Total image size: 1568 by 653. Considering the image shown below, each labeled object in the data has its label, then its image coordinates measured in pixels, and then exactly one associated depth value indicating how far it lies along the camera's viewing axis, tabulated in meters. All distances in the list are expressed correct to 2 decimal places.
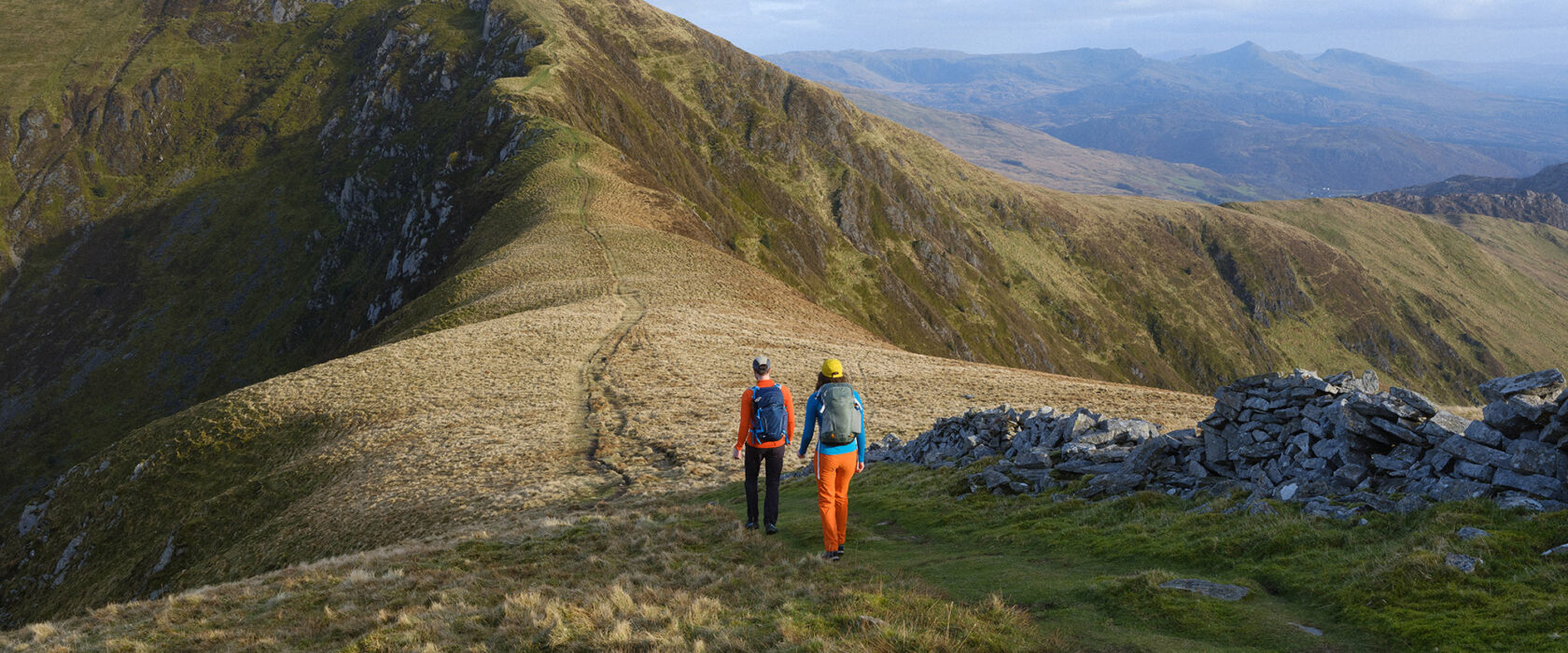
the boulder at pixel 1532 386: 12.01
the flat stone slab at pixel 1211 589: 9.34
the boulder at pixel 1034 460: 17.42
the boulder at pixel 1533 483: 10.34
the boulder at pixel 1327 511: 11.19
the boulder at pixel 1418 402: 12.71
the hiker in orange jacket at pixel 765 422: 13.91
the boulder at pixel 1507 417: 11.35
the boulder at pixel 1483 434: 11.34
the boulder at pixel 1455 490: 10.72
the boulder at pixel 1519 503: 9.87
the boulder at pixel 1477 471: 11.09
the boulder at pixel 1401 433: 12.35
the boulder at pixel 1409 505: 10.74
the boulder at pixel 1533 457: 10.66
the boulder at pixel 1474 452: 11.07
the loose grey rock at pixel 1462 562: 8.62
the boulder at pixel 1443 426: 12.15
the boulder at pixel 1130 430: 18.25
